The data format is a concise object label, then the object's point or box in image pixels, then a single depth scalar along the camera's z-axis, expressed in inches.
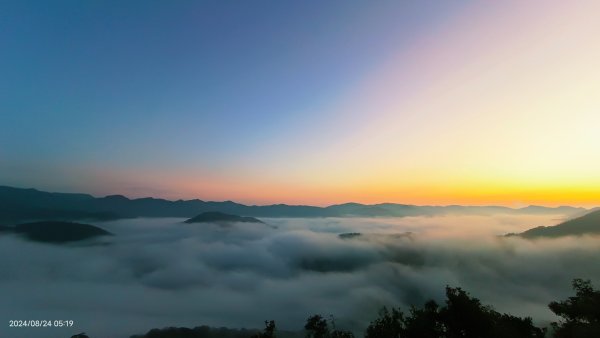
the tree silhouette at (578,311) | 1085.8
